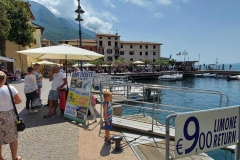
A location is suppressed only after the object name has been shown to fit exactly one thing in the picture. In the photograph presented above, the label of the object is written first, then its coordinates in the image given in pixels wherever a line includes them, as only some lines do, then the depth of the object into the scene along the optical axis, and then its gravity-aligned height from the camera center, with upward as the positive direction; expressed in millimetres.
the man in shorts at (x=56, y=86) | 5582 -577
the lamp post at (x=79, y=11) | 10348 +3696
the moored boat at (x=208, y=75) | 45331 -1245
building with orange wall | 60012 +9720
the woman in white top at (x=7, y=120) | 2850 -900
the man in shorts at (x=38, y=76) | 6374 -288
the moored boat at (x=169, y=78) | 37781 -1788
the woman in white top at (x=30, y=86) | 5552 -590
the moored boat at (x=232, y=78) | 38562 -1674
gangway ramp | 4538 -1655
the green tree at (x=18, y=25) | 19844 +5404
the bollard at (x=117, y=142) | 3604 -1600
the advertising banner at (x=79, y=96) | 5133 -878
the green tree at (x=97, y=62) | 43000 +1953
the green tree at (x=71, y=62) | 44750 +2014
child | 3859 -1019
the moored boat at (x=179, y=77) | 38906 -1591
